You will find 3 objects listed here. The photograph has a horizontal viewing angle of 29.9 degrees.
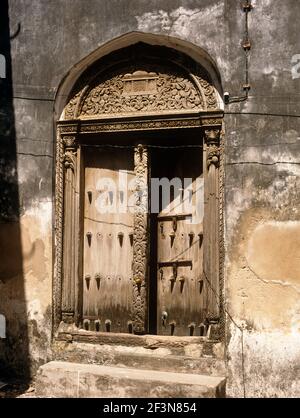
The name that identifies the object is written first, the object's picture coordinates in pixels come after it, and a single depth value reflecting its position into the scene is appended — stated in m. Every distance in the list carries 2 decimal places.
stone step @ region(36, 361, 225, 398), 4.78
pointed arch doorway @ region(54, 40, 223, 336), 5.59
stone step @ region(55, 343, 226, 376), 5.19
